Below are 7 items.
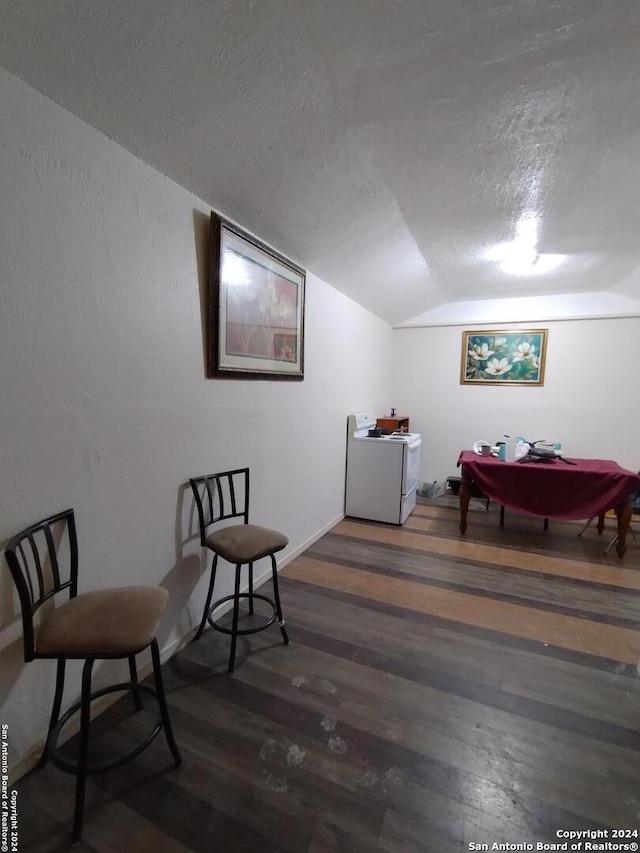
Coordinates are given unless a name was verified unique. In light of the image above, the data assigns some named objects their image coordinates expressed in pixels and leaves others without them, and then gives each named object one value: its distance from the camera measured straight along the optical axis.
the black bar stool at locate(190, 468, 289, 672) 1.78
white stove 3.67
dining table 3.04
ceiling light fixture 2.68
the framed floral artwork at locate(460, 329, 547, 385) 4.48
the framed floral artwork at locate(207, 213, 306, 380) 1.96
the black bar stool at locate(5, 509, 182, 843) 1.10
